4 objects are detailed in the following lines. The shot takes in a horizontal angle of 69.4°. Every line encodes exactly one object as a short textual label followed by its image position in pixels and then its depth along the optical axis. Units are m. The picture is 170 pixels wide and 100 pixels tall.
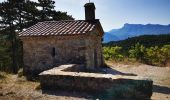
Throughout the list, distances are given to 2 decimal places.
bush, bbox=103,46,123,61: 19.04
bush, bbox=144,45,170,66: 17.11
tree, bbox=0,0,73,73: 13.95
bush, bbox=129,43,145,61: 17.99
